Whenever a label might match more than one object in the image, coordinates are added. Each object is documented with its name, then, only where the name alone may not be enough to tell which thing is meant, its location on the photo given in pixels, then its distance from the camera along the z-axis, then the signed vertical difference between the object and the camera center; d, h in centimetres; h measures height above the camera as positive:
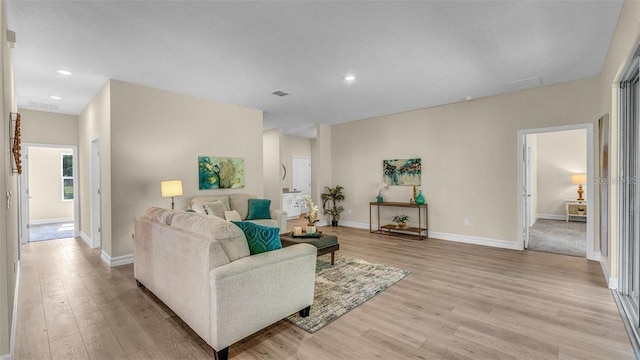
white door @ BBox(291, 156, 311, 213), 949 +11
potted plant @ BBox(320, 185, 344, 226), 730 -62
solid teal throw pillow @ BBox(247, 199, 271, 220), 507 -54
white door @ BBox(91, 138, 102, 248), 506 -29
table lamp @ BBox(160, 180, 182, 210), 429 -13
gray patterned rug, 256 -122
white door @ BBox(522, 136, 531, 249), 489 -25
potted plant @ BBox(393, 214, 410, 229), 606 -92
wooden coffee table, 382 -85
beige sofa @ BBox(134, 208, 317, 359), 196 -76
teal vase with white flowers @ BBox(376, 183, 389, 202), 648 -26
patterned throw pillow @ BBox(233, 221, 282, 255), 229 -47
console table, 588 -102
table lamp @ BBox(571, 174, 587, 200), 749 -10
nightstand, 730 -81
